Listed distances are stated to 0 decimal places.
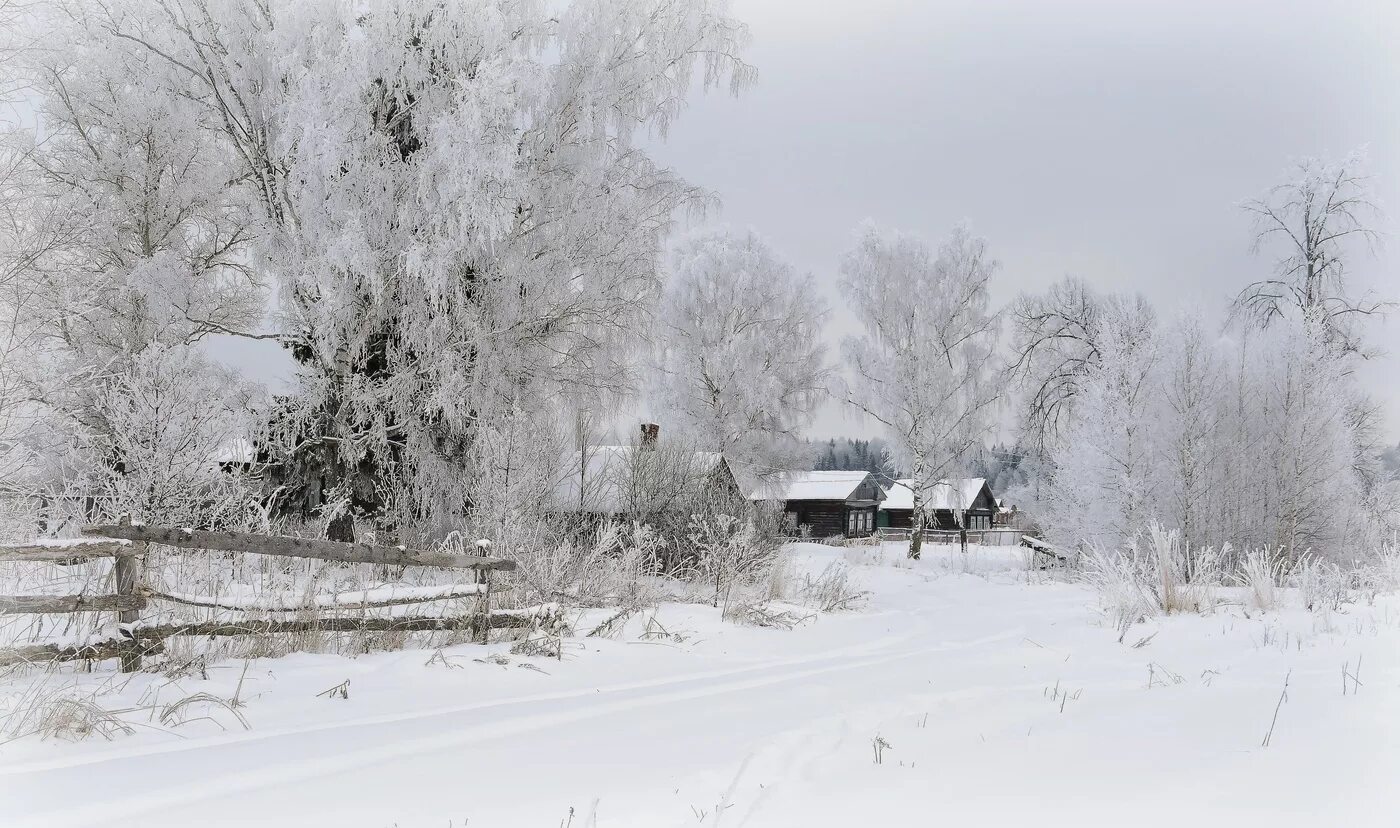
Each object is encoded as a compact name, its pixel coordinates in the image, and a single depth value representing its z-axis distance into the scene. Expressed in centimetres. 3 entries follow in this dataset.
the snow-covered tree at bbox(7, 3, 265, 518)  1227
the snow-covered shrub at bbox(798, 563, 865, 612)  1092
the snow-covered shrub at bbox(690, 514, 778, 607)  970
